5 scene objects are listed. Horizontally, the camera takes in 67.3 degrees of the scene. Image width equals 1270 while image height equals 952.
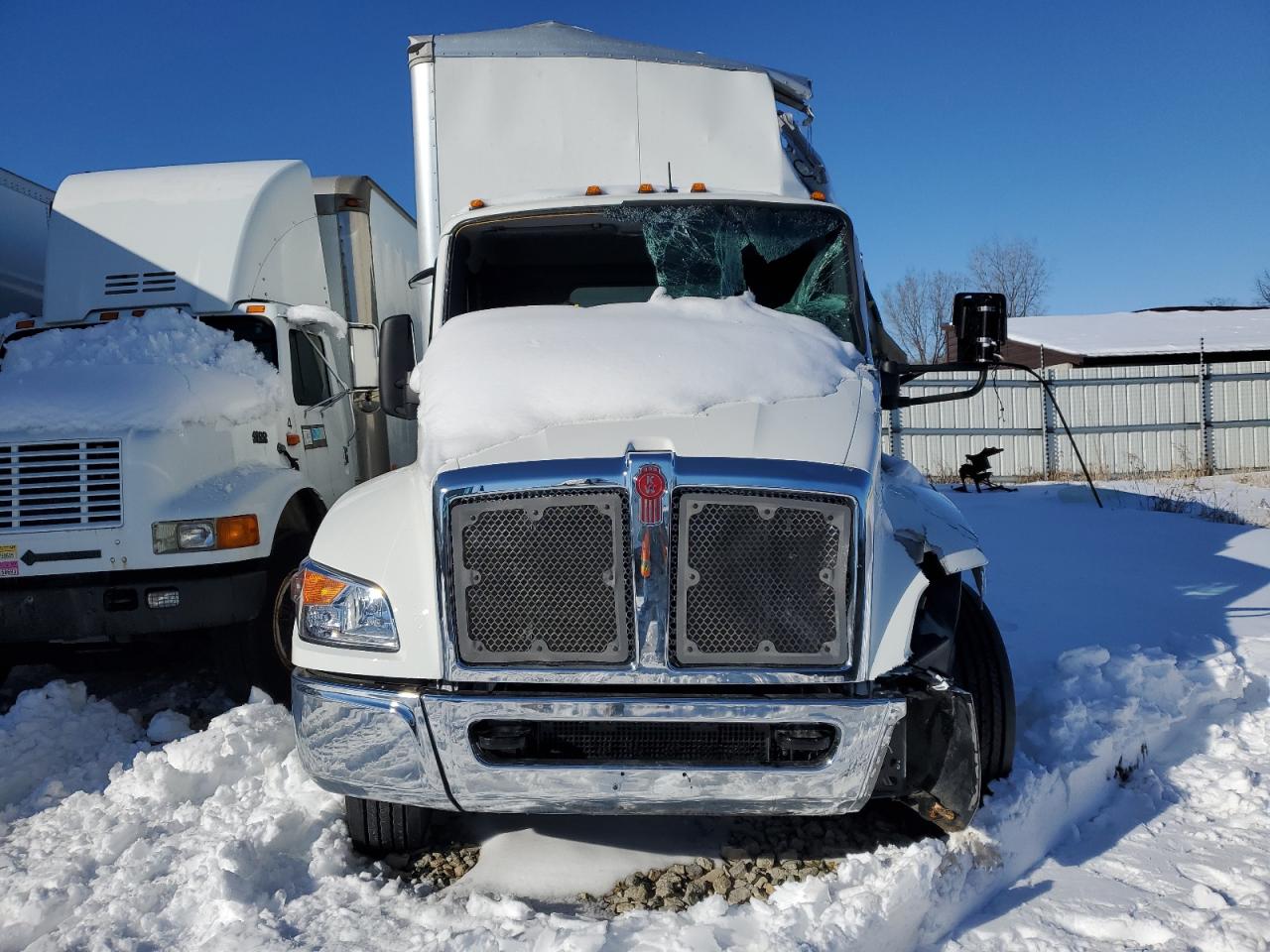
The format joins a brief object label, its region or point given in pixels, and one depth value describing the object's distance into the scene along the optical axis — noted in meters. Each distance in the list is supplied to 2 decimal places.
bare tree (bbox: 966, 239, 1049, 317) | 52.42
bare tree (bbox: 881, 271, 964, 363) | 53.04
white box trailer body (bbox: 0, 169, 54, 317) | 7.34
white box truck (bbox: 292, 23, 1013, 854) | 2.73
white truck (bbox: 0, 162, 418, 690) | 4.59
